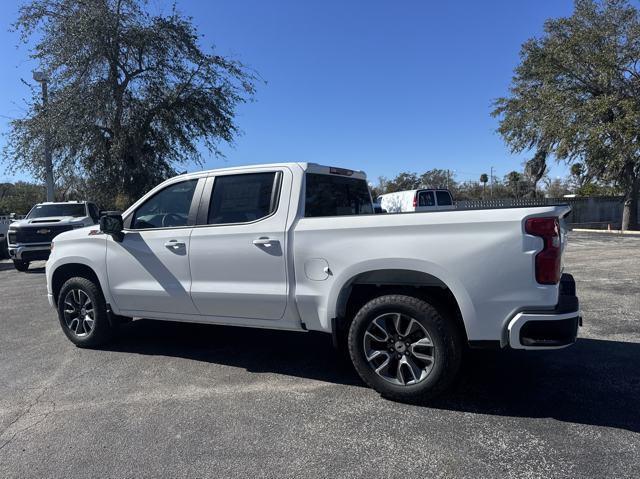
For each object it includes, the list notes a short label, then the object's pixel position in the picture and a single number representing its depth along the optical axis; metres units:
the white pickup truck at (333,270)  3.29
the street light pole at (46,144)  17.69
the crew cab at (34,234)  12.77
